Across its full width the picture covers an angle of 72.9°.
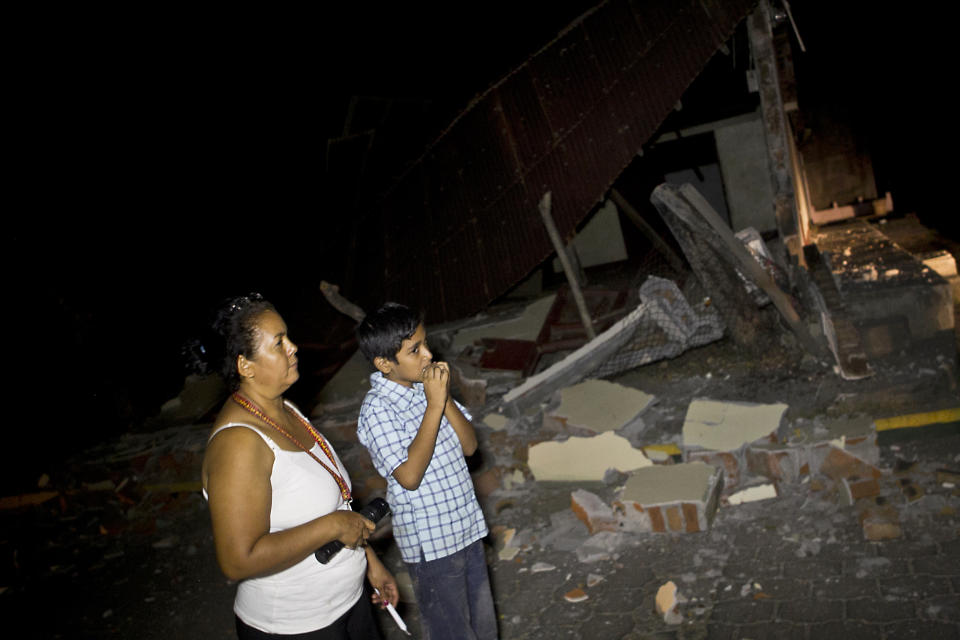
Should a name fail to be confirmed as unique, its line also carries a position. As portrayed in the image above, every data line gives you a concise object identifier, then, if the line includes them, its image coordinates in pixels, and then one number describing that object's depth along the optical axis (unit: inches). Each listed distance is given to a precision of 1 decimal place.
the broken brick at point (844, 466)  149.9
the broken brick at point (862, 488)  144.9
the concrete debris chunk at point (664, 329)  237.6
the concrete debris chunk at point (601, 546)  152.3
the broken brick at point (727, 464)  163.9
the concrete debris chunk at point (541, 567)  153.3
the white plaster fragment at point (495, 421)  218.1
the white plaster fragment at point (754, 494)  157.5
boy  92.0
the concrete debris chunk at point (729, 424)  168.1
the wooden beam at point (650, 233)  351.9
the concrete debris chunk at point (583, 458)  185.8
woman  67.4
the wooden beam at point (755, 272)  211.9
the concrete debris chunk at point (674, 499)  150.2
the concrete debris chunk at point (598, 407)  199.5
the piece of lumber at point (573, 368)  228.2
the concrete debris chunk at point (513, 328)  316.2
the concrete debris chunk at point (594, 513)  159.2
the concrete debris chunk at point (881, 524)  131.1
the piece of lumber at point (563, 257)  231.5
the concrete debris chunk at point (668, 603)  123.8
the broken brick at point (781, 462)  157.5
